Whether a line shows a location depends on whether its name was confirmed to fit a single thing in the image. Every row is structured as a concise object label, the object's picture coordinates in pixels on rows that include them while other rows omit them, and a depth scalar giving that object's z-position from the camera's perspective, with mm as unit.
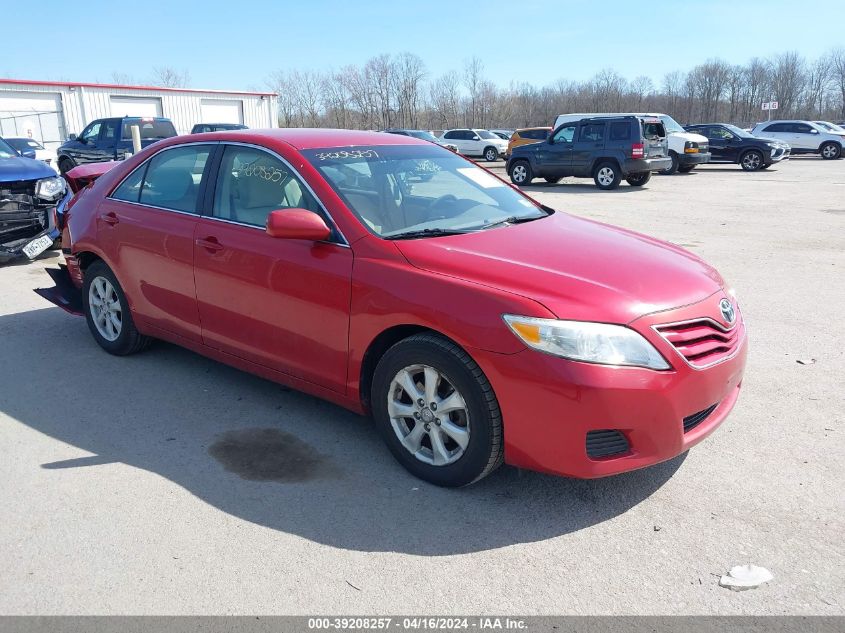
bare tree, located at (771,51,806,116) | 94812
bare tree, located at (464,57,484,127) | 86312
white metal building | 33438
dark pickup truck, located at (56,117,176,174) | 19469
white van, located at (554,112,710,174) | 24312
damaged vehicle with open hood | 8734
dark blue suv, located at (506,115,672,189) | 18953
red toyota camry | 3045
